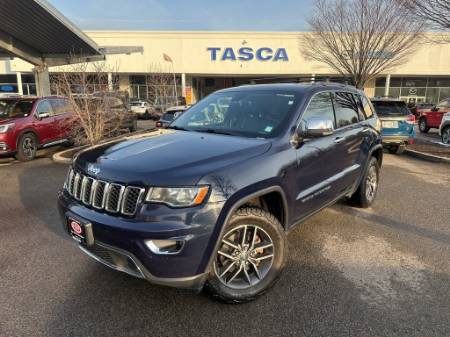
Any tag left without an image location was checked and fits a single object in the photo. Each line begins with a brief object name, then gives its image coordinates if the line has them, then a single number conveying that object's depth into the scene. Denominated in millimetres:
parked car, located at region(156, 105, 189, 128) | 9852
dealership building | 34344
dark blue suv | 2443
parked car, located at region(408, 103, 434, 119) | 26766
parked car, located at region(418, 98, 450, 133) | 15843
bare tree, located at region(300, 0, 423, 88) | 12734
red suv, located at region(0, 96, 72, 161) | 8672
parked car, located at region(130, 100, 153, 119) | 26069
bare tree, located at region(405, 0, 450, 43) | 7894
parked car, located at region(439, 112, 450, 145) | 11534
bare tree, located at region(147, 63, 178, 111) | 22422
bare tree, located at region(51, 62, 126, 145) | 9586
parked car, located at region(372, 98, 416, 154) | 9727
